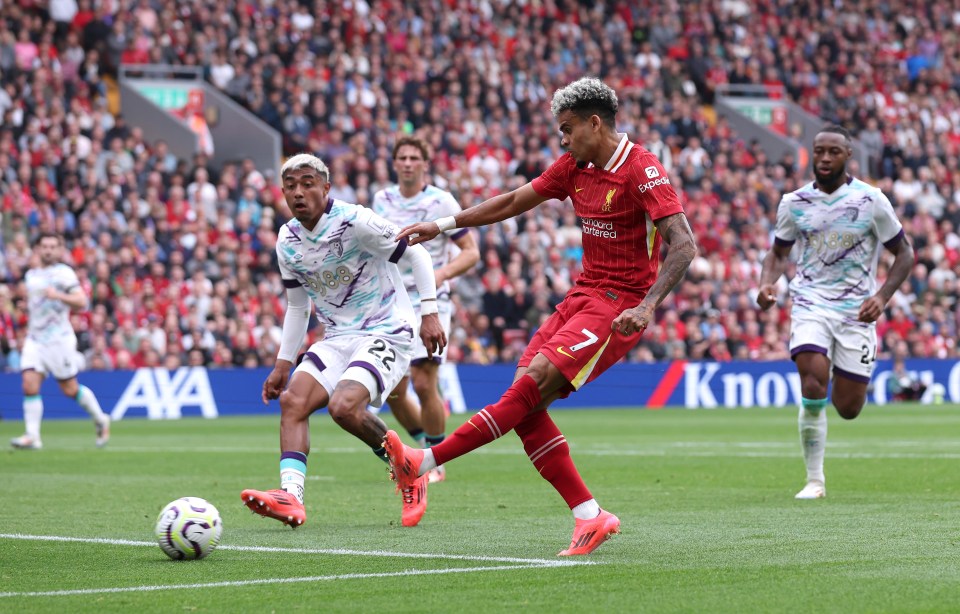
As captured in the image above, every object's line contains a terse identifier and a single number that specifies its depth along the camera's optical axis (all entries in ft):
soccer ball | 49.93
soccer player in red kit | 50.57
